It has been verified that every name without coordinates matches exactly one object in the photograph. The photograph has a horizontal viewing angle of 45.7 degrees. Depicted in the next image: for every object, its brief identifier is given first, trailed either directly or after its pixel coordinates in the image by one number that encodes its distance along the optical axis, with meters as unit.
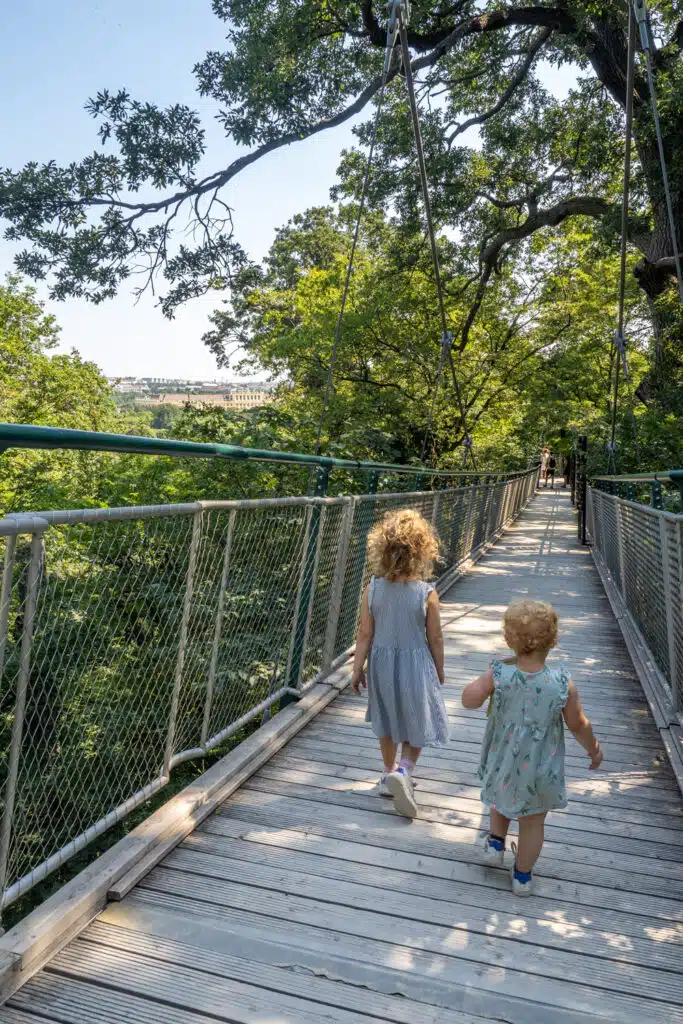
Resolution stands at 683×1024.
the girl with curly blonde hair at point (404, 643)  3.07
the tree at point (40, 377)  34.16
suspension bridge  1.98
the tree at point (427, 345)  16.97
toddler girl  2.51
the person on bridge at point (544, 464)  49.19
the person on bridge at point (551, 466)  52.26
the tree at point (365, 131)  10.62
